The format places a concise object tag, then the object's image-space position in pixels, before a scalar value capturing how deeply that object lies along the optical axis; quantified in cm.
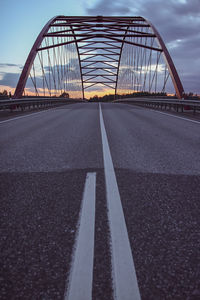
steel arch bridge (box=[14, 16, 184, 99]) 2199
